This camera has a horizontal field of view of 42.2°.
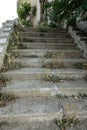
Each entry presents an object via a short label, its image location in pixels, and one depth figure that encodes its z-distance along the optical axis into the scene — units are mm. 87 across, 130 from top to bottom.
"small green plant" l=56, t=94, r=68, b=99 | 2003
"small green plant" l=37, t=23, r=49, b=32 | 3791
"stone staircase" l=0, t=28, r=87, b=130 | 1693
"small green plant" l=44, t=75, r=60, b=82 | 2282
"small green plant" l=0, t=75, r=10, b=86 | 2166
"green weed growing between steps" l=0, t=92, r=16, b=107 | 1841
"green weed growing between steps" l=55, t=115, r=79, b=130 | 1644
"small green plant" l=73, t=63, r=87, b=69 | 2586
